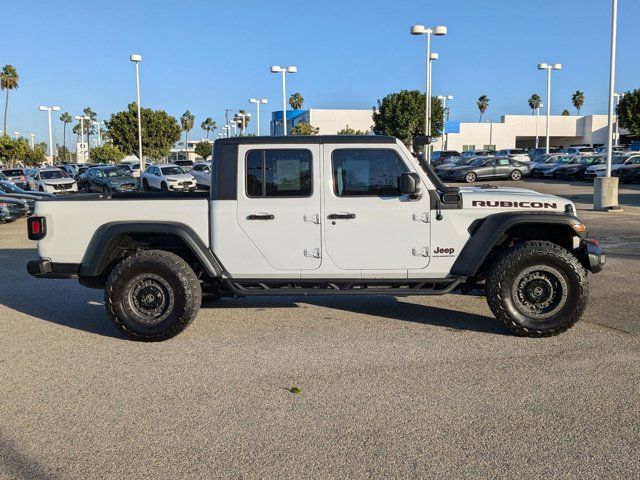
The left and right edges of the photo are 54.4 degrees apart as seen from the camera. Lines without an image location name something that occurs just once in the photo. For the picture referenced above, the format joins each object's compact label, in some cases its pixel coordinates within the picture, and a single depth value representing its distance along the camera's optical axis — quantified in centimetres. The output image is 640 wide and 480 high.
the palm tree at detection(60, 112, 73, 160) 12588
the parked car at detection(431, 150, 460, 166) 4986
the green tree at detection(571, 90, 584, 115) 10525
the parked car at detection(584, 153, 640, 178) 3107
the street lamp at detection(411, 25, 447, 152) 2902
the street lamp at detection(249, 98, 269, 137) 4022
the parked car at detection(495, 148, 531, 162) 4628
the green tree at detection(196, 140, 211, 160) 9839
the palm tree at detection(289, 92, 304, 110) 10171
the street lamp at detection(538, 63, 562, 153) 3860
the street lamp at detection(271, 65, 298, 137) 3338
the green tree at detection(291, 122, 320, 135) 6757
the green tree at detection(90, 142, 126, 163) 6604
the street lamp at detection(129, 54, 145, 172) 3419
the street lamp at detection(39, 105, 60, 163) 5550
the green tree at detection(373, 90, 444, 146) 6156
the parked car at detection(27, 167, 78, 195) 2838
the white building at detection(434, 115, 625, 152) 9019
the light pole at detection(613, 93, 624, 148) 6371
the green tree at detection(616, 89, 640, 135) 6066
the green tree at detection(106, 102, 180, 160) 5553
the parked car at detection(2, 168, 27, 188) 2820
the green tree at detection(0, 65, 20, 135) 7262
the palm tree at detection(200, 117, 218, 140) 13088
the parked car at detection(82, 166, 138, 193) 2933
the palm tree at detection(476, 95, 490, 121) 10688
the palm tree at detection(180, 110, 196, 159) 10859
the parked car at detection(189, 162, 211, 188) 3058
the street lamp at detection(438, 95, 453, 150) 5736
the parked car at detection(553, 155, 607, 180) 3462
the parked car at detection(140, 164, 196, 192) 2998
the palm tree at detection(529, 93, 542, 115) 10200
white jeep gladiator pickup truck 587
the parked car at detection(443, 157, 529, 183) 3572
